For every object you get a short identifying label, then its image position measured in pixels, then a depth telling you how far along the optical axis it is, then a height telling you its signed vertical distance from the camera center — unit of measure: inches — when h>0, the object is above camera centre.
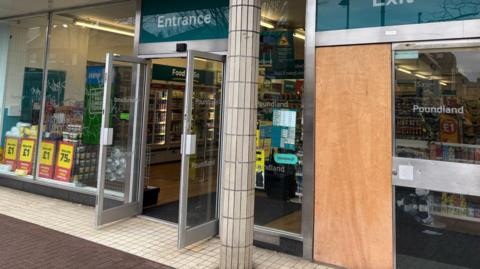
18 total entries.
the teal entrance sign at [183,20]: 195.6 +73.7
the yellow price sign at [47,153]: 266.8 -2.9
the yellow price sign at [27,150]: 278.6 -1.6
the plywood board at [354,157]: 144.9 +1.3
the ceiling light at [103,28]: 242.3 +85.1
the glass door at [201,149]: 166.1 +2.9
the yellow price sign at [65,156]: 255.6 -4.4
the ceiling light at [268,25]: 186.5 +65.7
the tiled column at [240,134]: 141.5 +8.3
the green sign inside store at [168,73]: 317.7 +71.3
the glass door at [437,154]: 132.2 +3.4
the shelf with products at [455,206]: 131.1 -15.1
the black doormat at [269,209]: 179.8 -25.2
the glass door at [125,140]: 202.5 +6.9
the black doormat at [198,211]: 177.9 -27.8
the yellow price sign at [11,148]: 290.2 -0.6
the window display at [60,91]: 248.1 +42.9
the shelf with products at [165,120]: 425.1 +39.2
